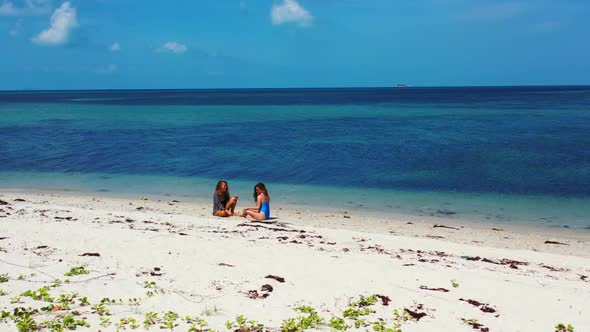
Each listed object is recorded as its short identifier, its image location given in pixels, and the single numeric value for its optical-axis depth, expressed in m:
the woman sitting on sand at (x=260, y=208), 15.36
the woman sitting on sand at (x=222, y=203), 16.09
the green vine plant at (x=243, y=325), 6.72
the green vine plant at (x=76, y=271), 8.35
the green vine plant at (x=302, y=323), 6.76
